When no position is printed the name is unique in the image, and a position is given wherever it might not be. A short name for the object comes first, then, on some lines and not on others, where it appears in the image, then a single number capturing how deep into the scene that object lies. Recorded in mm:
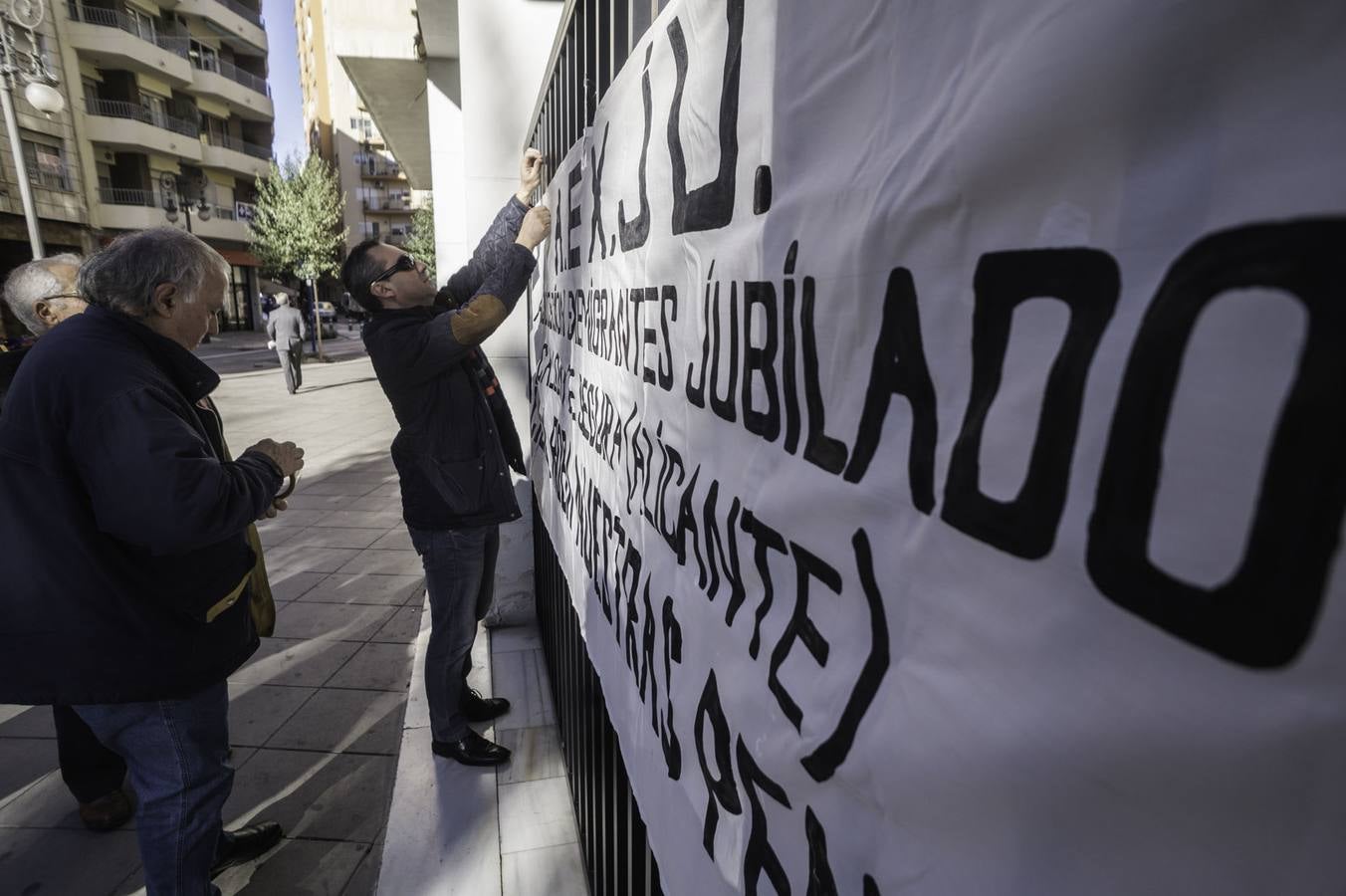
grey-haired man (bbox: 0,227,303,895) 1628
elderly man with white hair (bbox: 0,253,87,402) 2537
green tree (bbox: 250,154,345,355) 24047
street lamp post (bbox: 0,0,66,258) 7863
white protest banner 318
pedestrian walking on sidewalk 12867
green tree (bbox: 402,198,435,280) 32781
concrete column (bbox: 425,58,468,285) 4434
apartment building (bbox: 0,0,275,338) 22859
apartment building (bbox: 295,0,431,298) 47406
